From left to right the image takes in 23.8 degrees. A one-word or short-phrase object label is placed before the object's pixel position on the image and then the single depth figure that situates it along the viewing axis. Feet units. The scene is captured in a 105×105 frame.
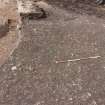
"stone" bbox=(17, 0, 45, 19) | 10.30
